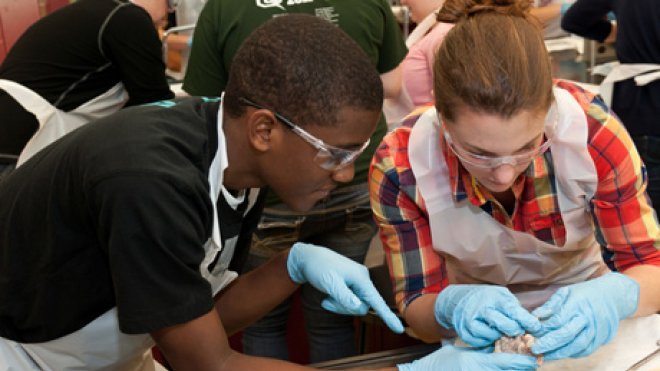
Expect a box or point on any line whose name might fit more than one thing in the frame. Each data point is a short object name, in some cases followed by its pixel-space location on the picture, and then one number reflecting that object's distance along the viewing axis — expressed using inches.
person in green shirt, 74.8
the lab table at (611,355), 53.9
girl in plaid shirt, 50.4
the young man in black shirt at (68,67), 81.6
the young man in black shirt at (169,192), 41.7
